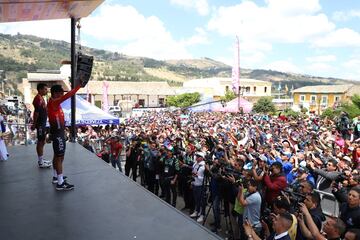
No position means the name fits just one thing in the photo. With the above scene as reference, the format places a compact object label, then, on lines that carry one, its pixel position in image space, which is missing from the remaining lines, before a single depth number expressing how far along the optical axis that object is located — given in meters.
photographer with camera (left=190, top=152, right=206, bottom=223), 5.50
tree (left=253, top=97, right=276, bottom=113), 37.78
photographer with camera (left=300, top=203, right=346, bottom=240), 2.71
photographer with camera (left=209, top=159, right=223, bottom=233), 5.06
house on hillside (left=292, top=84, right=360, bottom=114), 45.78
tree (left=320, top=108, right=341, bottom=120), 23.76
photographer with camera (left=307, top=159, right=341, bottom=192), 4.79
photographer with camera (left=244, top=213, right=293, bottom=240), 2.63
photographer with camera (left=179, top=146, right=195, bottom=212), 6.07
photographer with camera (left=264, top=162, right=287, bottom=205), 4.20
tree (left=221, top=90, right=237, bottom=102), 46.25
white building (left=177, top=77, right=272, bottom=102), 55.81
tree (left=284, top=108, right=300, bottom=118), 27.71
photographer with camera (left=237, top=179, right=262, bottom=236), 3.93
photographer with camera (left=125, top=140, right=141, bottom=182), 8.08
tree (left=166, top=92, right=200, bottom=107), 48.53
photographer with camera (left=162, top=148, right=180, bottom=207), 6.16
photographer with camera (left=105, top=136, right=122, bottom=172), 9.02
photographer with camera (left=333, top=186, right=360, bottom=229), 3.04
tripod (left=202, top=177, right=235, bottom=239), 5.09
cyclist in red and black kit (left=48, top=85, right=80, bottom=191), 3.23
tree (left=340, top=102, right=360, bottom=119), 18.46
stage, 2.21
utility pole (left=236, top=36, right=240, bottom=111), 23.44
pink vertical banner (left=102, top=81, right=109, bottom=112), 19.71
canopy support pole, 5.83
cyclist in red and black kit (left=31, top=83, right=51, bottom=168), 3.92
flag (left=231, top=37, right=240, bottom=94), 23.67
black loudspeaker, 4.12
